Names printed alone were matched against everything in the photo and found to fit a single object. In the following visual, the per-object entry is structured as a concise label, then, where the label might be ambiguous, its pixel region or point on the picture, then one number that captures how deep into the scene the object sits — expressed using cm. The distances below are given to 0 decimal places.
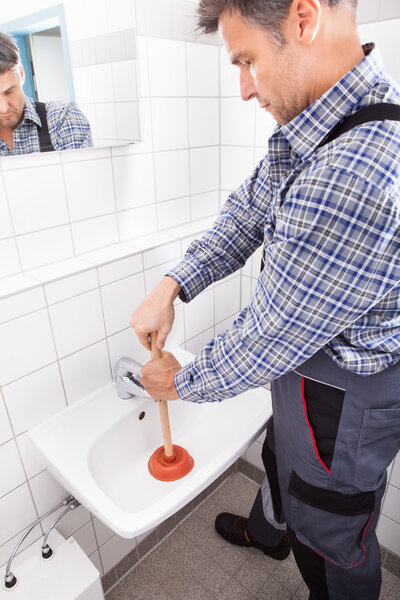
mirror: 91
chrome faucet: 115
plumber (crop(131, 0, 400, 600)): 62
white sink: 92
